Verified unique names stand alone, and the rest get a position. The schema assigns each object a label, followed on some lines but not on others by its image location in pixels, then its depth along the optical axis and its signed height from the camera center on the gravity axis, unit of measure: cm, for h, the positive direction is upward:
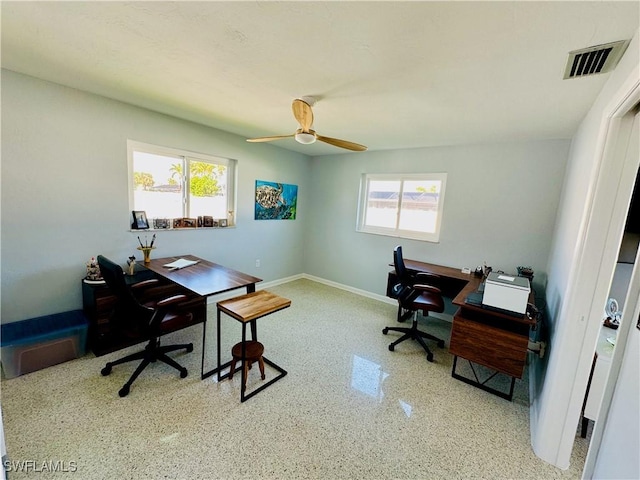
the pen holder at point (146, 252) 284 -63
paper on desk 278 -73
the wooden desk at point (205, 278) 220 -74
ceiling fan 198 +71
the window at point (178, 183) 291 +19
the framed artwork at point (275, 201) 415 +8
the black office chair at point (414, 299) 272 -90
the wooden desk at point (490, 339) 203 -95
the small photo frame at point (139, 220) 286 -29
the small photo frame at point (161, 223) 305 -32
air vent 131 +92
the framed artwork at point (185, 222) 325 -31
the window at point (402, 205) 372 +16
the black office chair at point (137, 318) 185 -96
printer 203 -56
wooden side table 190 -80
